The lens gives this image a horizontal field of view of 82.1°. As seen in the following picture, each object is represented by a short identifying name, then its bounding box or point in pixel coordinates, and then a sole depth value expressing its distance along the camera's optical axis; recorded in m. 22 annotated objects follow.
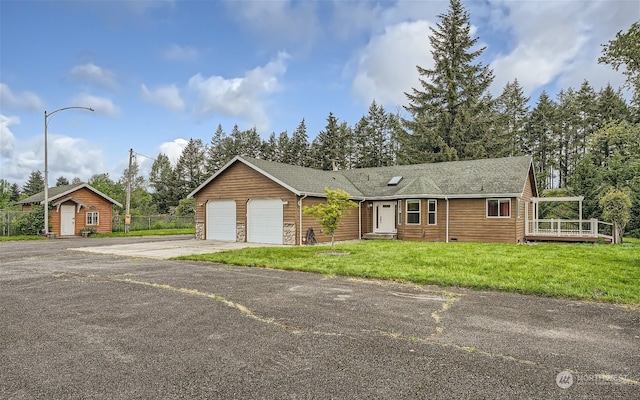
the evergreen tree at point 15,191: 63.85
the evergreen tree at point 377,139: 47.31
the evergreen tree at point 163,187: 52.44
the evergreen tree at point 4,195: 33.62
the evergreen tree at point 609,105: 36.06
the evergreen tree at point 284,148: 52.47
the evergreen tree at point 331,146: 47.03
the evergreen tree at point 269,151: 54.50
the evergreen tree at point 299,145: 51.66
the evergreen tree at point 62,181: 64.12
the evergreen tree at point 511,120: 34.50
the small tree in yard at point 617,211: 18.48
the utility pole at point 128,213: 26.91
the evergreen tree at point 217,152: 54.69
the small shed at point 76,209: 24.56
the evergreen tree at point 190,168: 54.16
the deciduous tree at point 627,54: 11.11
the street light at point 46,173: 21.61
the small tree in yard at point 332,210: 13.68
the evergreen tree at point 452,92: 34.00
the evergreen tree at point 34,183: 60.84
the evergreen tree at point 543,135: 40.62
